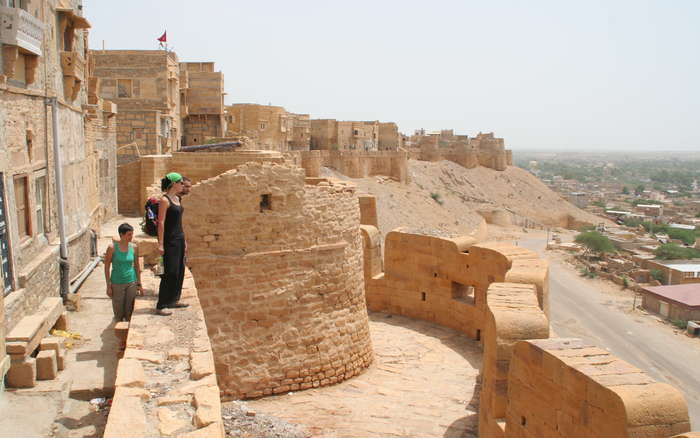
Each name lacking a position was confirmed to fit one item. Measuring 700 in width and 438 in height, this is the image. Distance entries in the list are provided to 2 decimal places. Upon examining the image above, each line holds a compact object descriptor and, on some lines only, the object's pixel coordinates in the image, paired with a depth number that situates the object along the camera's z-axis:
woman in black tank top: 5.84
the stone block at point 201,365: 4.52
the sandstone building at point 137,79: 24.20
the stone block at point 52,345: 5.51
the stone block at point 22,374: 5.07
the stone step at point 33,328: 5.25
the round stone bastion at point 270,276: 8.05
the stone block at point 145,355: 4.77
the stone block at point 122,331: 5.72
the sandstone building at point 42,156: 6.08
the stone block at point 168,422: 3.67
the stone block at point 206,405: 3.74
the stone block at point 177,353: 4.87
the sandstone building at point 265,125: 39.16
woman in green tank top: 6.30
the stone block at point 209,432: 3.52
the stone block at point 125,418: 3.49
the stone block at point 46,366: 5.29
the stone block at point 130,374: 4.21
